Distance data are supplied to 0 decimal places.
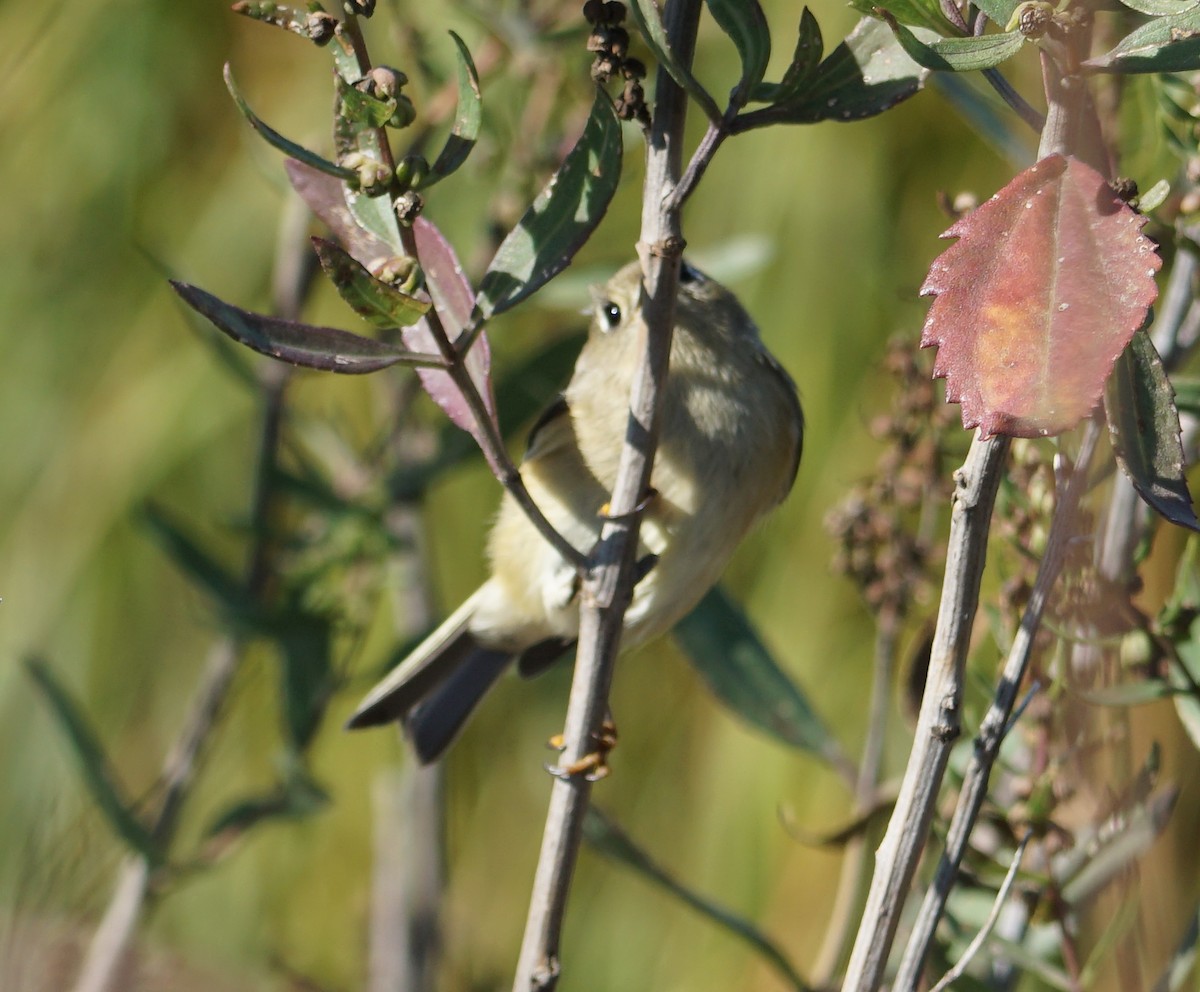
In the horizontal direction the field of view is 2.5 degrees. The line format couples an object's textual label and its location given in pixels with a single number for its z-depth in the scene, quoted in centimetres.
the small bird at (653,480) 521
